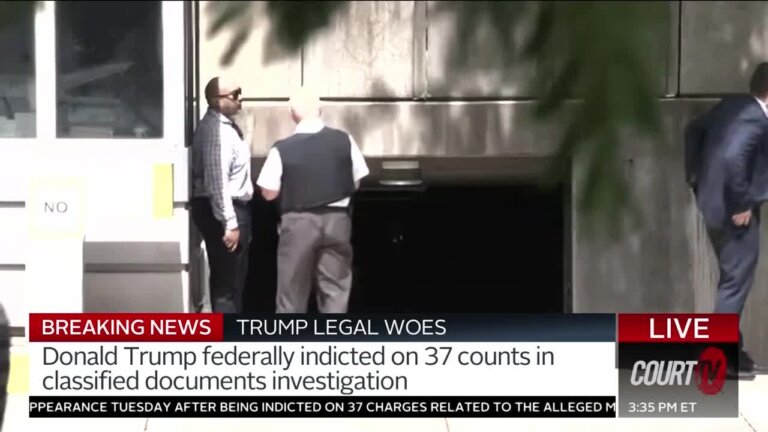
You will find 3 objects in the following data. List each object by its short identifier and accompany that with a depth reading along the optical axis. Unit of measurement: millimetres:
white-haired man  15937
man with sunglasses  16094
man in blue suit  15477
